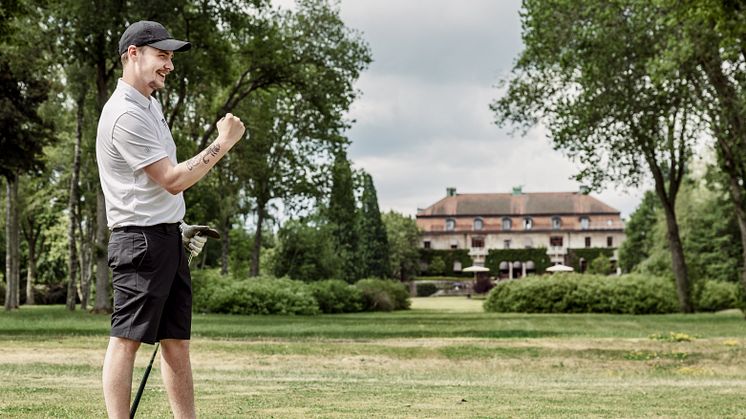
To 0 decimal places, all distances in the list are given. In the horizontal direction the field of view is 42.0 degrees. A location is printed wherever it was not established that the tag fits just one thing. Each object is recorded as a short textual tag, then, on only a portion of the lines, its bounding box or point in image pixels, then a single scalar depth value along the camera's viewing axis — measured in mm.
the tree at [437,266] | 105875
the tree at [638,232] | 93438
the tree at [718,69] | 20109
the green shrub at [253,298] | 36062
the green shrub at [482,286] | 74562
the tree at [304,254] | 53250
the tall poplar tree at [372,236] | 79188
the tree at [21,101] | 25141
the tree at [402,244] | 95875
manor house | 114688
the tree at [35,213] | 47844
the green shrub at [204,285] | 36625
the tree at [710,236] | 61594
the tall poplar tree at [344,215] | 49906
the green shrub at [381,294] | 45156
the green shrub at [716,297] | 43281
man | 4594
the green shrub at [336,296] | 41062
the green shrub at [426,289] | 85375
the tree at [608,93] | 31016
